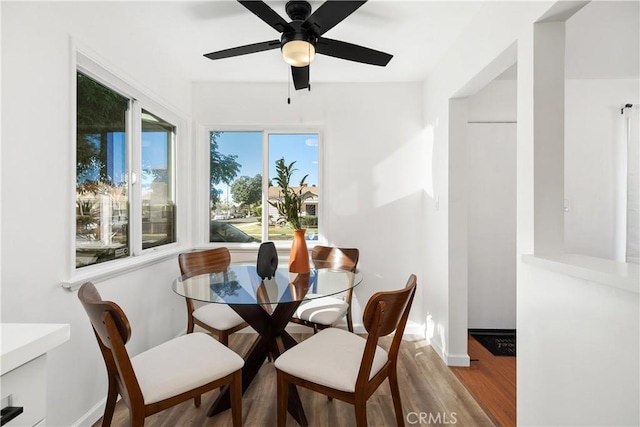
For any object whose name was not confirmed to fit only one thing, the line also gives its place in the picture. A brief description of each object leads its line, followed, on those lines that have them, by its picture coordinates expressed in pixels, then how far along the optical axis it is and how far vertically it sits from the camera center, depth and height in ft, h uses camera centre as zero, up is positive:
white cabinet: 1.94 -1.11
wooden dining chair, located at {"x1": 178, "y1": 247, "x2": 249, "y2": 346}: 6.72 -2.47
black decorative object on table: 6.64 -1.17
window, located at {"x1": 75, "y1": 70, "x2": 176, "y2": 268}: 5.90 +0.90
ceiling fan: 4.77 +3.36
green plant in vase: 6.95 -0.68
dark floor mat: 8.63 -4.14
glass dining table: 5.38 -1.58
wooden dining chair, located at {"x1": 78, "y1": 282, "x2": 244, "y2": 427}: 3.88 -2.50
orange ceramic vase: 6.96 -1.08
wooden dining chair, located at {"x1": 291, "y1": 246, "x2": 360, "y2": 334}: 7.14 -2.46
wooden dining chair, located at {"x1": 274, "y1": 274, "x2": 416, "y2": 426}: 4.31 -2.52
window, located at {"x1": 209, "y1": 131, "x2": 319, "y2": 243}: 10.39 +1.05
